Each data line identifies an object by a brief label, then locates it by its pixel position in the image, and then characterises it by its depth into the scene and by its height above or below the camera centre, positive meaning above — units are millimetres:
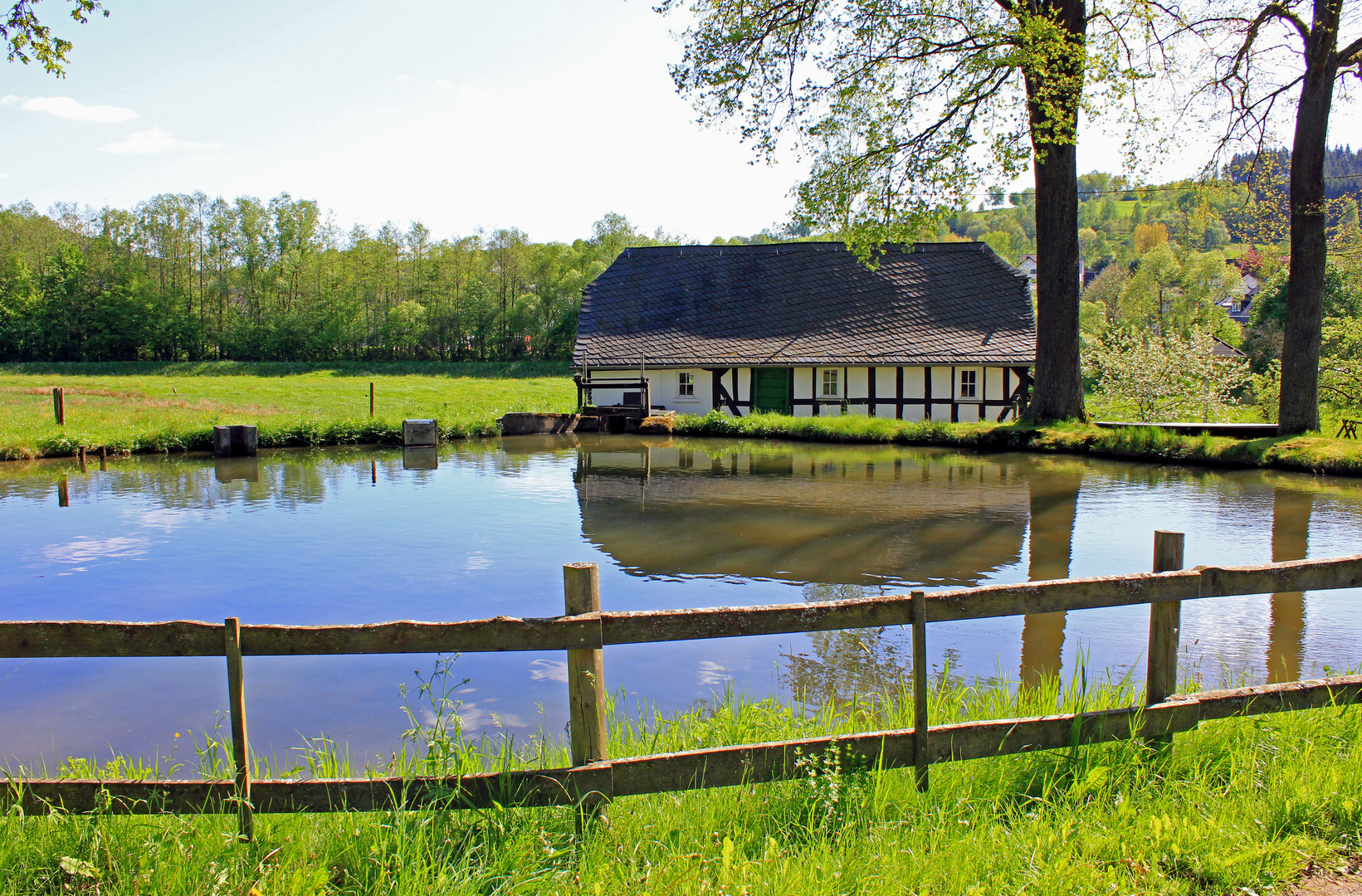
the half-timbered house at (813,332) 27938 +734
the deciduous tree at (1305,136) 16156 +3967
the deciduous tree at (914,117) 19078 +5211
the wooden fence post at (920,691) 3617 -1400
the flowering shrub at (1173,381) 25500 -948
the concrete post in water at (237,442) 20875 -1963
